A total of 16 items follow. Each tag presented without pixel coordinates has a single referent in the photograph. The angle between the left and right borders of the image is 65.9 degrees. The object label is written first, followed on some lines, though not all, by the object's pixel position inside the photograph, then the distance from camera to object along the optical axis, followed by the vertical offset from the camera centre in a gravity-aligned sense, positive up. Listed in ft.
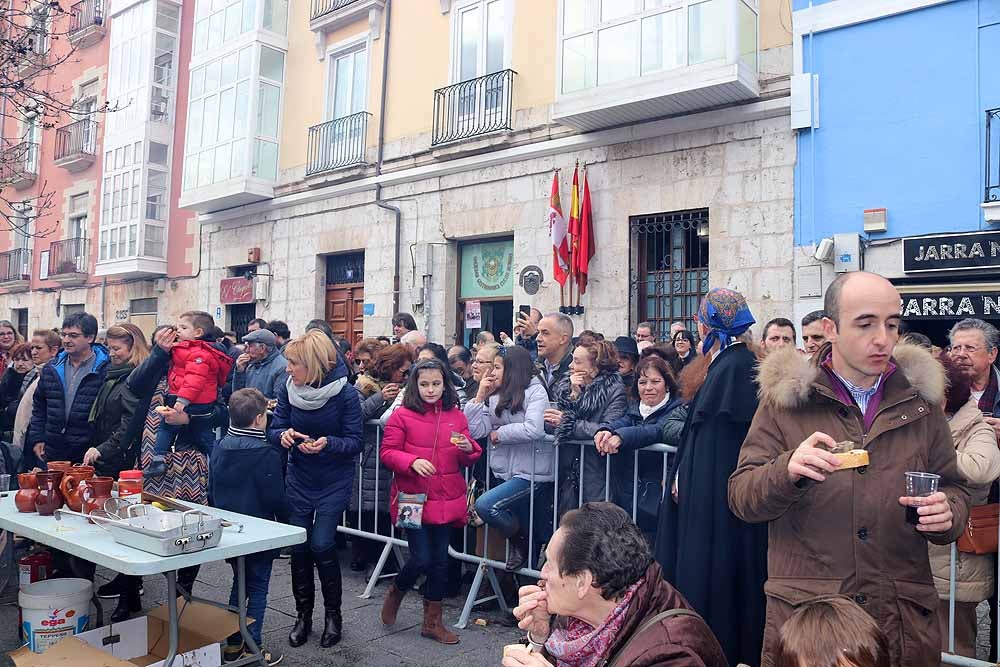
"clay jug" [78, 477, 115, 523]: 13.94 -2.47
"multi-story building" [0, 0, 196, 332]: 61.57 +15.89
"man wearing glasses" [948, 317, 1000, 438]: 14.85 +0.54
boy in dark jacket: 14.76 -2.13
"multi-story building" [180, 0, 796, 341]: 31.94 +11.20
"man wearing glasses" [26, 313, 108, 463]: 19.01 -0.96
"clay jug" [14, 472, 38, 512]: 14.23 -2.54
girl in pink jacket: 15.70 -2.04
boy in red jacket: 17.44 -0.58
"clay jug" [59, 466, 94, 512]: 14.24 -2.39
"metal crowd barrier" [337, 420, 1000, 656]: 15.57 -4.11
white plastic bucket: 13.25 -4.47
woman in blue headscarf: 10.40 -2.03
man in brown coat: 7.84 -1.01
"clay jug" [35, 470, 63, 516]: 14.11 -2.55
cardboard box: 11.76 -4.76
